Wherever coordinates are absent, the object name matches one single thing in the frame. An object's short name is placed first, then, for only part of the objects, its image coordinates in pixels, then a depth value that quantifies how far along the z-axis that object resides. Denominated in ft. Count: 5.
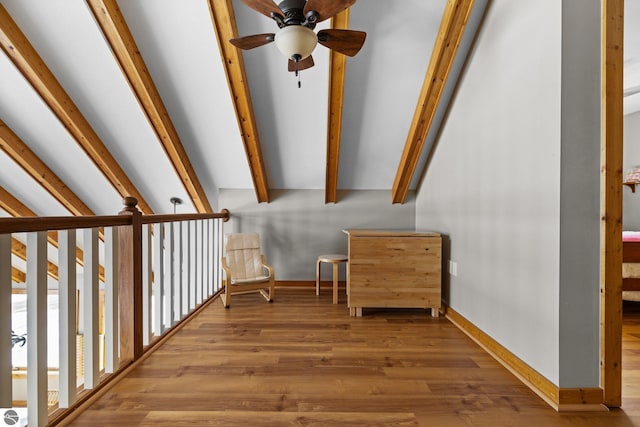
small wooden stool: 12.92
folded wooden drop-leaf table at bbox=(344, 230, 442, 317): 11.18
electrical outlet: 10.72
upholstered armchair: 12.53
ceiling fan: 6.92
